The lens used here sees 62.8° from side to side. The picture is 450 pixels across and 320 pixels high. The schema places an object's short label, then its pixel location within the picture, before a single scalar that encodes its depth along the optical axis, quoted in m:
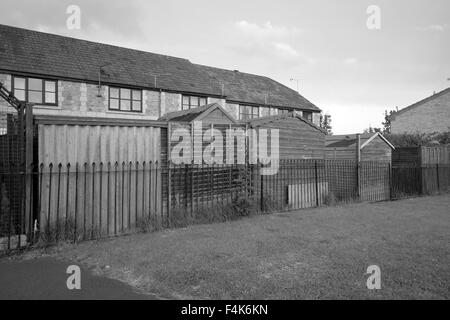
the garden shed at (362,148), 17.92
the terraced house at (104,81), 18.83
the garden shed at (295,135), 14.00
